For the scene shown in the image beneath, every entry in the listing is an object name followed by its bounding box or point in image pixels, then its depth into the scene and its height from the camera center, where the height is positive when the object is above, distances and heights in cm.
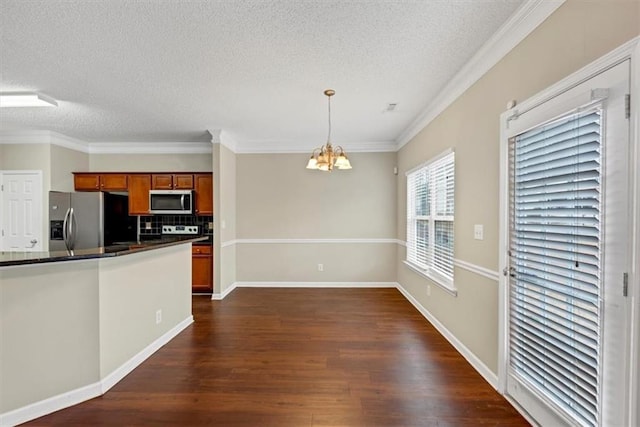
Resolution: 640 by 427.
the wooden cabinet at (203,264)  512 -88
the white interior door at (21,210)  488 +1
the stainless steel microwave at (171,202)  516 +16
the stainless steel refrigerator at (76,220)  473 -14
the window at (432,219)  334 -8
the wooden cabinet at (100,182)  529 +50
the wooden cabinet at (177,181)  527 +52
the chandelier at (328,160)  318 +54
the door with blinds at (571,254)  135 -22
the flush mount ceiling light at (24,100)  318 +118
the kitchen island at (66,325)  194 -82
